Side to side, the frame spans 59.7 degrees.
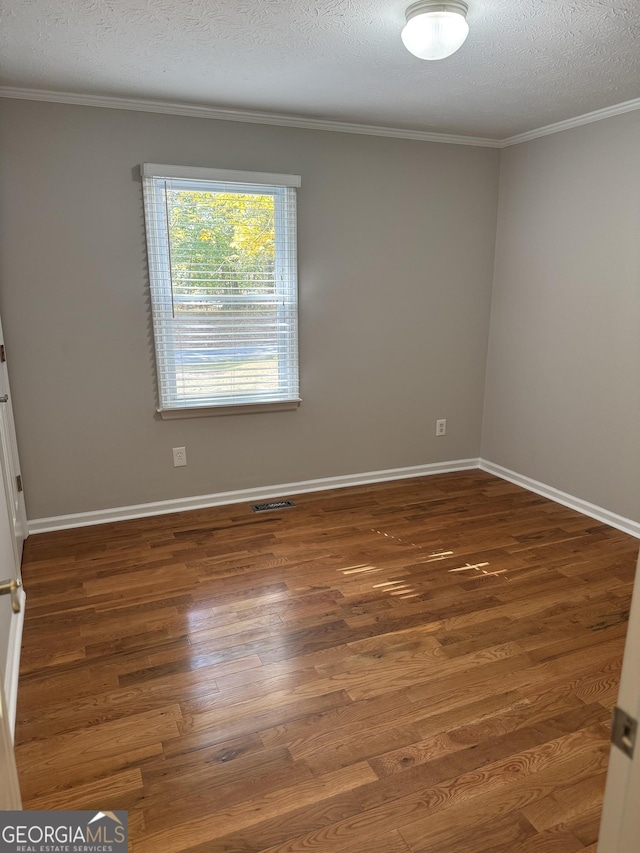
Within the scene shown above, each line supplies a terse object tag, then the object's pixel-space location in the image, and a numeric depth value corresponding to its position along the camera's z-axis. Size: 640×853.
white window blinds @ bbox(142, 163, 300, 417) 3.28
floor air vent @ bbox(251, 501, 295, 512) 3.70
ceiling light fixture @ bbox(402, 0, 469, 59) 2.02
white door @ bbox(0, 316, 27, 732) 1.97
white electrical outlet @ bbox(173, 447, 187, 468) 3.60
